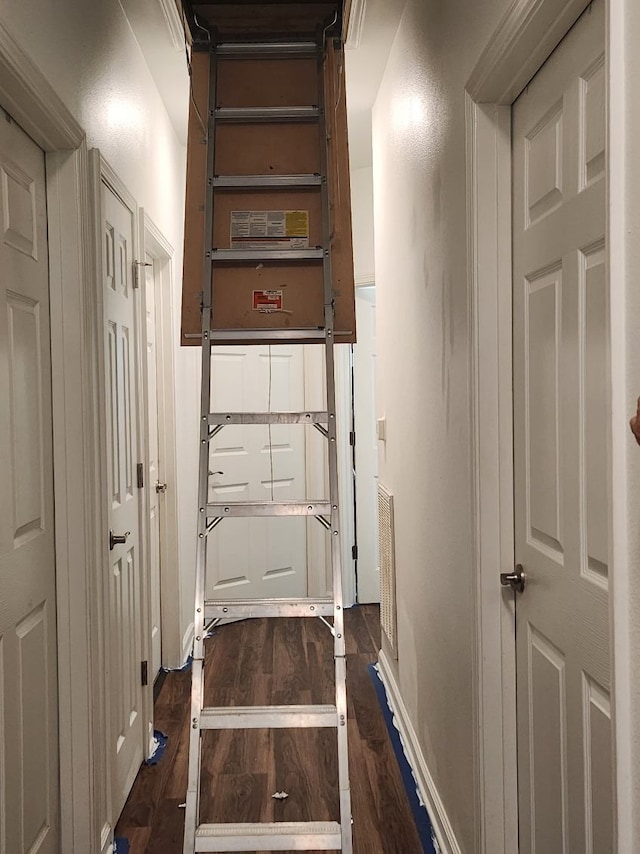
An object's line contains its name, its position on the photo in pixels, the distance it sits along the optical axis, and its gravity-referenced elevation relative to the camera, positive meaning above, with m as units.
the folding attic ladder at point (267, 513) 1.78 -0.32
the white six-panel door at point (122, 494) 2.38 -0.26
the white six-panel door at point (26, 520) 1.67 -0.24
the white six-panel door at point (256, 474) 4.50 -0.35
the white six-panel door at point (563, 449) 1.23 -0.07
